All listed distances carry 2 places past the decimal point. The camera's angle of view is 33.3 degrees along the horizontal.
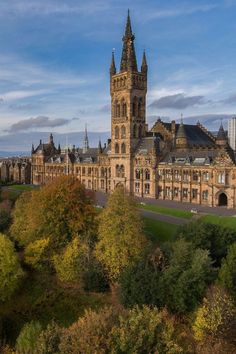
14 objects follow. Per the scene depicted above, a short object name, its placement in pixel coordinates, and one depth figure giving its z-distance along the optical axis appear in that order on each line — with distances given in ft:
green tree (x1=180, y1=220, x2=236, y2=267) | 159.53
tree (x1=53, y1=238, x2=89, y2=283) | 161.89
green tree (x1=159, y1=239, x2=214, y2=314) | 128.36
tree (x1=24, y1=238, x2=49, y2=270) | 171.32
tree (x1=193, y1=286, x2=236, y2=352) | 108.27
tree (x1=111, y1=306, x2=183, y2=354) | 85.76
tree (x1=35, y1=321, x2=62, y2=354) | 84.23
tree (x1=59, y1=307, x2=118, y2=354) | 81.92
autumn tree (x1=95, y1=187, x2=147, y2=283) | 152.76
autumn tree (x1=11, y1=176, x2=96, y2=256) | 179.42
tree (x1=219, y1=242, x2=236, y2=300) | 127.54
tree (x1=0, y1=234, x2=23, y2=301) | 149.07
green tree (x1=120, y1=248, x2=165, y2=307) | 129.70
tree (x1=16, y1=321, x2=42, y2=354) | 96.66
